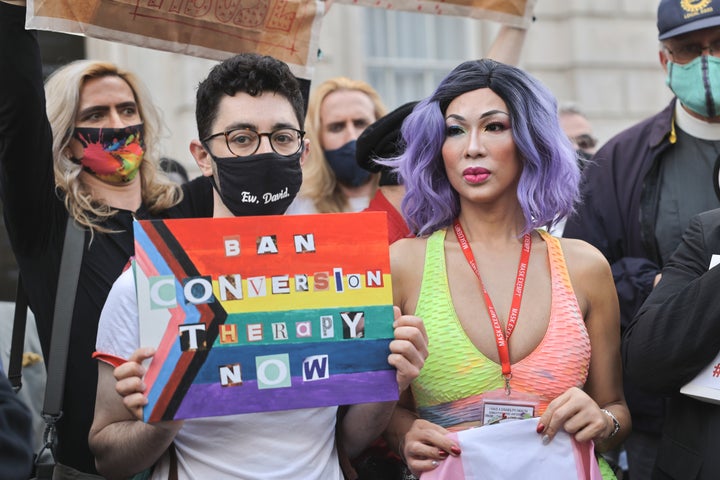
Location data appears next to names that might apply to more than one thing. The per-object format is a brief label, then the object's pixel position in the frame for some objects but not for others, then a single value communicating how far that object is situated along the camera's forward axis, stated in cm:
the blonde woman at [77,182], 331
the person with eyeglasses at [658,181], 391
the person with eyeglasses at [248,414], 276
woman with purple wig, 298
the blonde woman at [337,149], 524
